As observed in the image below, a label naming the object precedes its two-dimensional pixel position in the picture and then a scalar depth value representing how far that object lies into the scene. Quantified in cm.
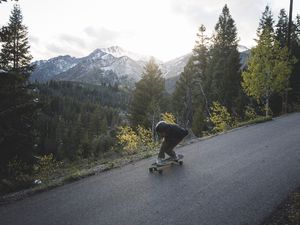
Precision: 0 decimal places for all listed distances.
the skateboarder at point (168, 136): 782
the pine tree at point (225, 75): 3141
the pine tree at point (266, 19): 4022
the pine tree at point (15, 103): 1008
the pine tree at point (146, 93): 3139
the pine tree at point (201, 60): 3494
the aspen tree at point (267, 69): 2052
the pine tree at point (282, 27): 3396
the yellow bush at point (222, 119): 1746
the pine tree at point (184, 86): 3347
